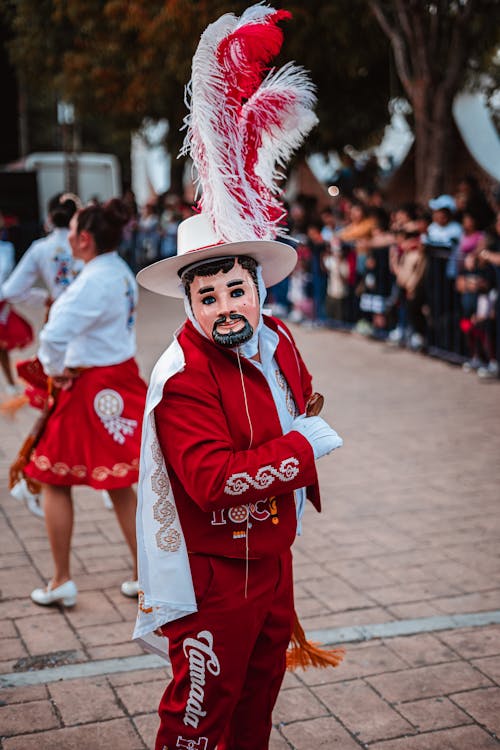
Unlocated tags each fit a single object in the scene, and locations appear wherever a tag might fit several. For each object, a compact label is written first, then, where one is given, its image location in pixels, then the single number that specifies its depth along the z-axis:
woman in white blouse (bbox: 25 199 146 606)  4.65
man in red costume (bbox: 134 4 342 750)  2.74
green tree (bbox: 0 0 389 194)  15.91
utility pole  24.70
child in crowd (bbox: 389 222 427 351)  11.43
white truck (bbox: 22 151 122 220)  28.53
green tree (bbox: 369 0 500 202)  13.46
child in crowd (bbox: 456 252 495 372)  10.15
